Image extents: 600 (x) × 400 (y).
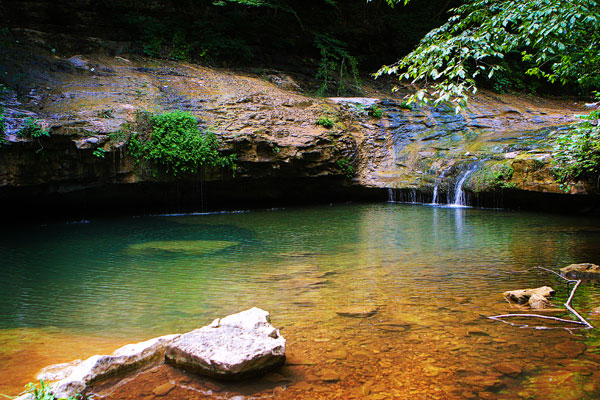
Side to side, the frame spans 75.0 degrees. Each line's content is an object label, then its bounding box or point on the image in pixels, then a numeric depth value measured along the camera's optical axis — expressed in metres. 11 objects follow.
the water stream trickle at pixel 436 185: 12.09
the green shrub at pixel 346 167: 12.67
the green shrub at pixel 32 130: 8.52
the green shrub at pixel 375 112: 14.37
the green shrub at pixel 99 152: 9.19
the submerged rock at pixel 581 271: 4.26
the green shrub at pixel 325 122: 12.61
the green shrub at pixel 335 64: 16.38
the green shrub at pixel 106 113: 9.84
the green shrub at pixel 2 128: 8.30
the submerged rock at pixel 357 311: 3.47
